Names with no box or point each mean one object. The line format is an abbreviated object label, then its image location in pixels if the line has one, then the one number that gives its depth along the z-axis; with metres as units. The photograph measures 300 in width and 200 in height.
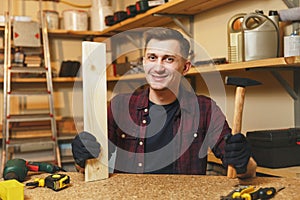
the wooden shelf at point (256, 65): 1.54
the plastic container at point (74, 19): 3.47
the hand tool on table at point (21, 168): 1.11
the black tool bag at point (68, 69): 3.40
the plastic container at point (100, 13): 3.48
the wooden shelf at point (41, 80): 3.25
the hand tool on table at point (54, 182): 0.99
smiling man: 1.55
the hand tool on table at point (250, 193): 0.84
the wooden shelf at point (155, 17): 2.37
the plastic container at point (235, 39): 1.90
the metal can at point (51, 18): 3.43
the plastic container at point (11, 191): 0.84
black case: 1.70
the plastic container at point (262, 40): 1.76
